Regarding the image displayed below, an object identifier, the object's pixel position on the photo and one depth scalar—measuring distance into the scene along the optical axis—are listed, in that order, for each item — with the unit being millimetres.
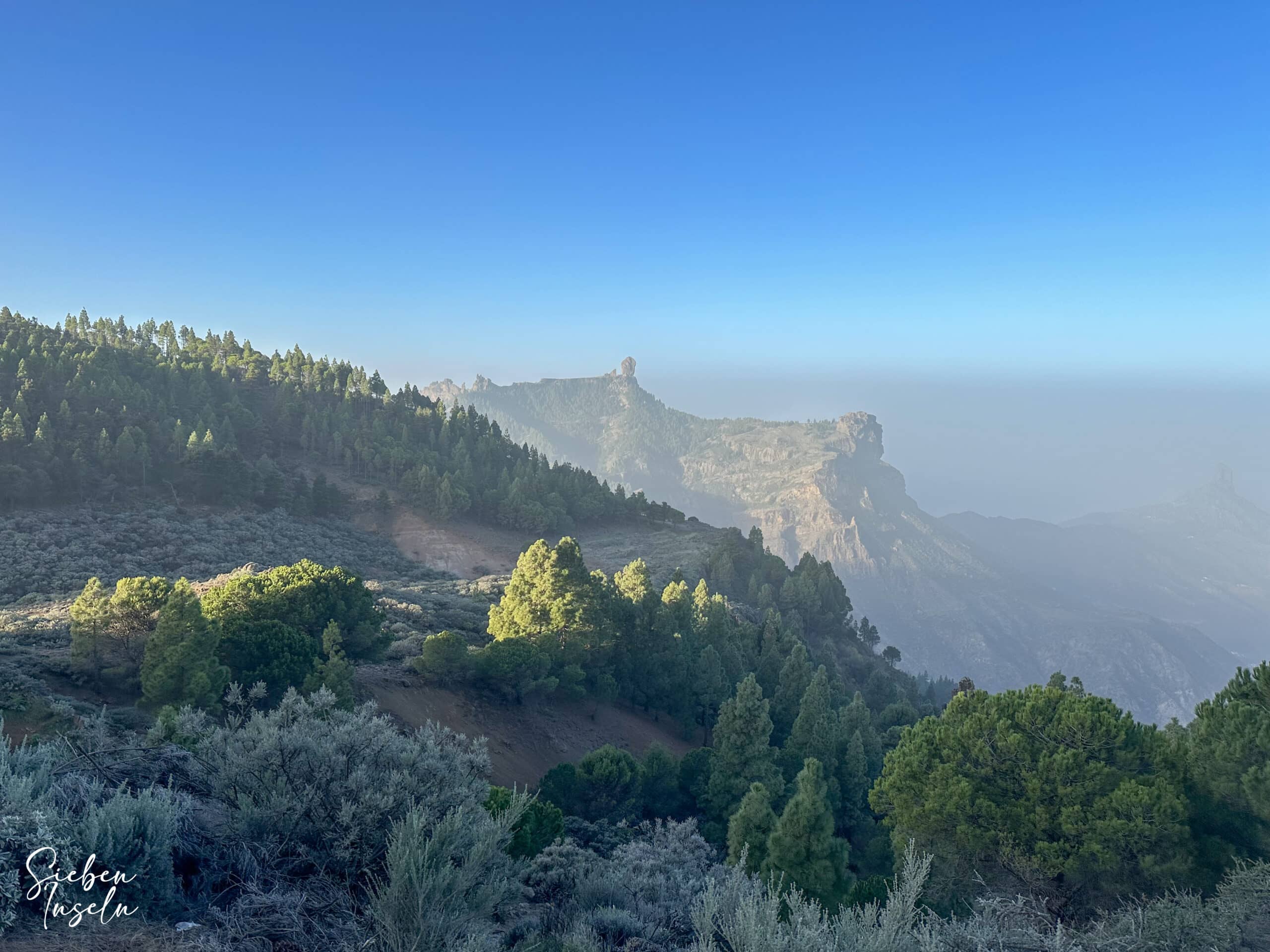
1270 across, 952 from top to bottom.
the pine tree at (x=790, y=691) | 37344
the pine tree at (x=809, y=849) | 18188
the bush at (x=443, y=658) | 28656
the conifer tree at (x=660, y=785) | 25812
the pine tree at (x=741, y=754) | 26547
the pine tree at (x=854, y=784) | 28484
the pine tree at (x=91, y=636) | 21578
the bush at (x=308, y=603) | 25078
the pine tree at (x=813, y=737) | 30172
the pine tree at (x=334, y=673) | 21531
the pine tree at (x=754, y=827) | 19297
